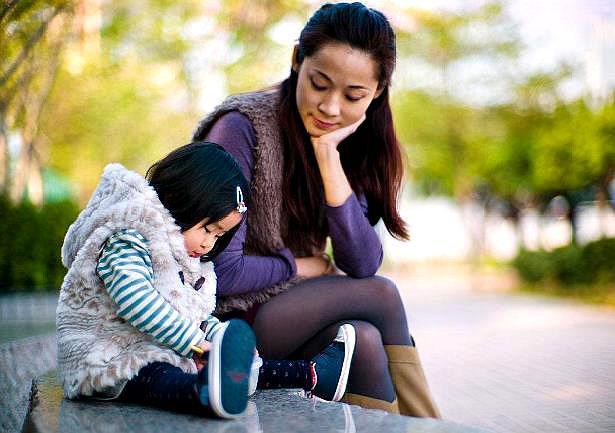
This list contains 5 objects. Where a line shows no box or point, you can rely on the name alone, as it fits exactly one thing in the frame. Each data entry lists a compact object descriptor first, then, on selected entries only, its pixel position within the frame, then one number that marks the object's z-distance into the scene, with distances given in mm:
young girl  1857
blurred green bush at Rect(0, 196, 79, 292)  6625
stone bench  1801
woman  2463
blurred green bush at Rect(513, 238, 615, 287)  10398
